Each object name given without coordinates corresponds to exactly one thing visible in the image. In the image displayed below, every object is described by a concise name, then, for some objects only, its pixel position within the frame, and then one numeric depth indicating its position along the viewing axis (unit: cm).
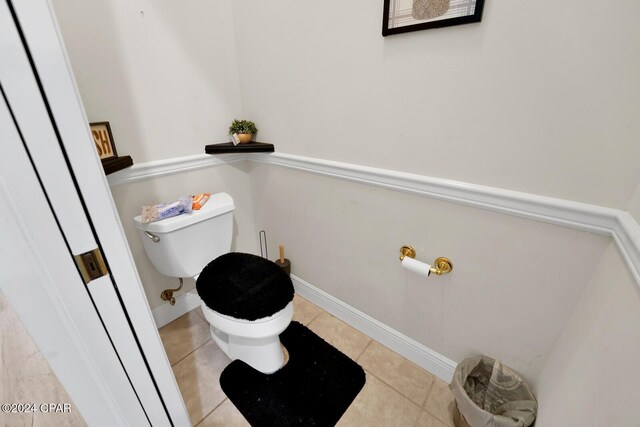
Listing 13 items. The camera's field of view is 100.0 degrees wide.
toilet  108
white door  37
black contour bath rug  111
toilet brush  167
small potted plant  148
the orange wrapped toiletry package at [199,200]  129
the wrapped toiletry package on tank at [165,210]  117
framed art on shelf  106
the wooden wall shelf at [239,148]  142
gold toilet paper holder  104
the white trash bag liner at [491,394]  88
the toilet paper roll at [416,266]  103
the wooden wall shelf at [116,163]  105
